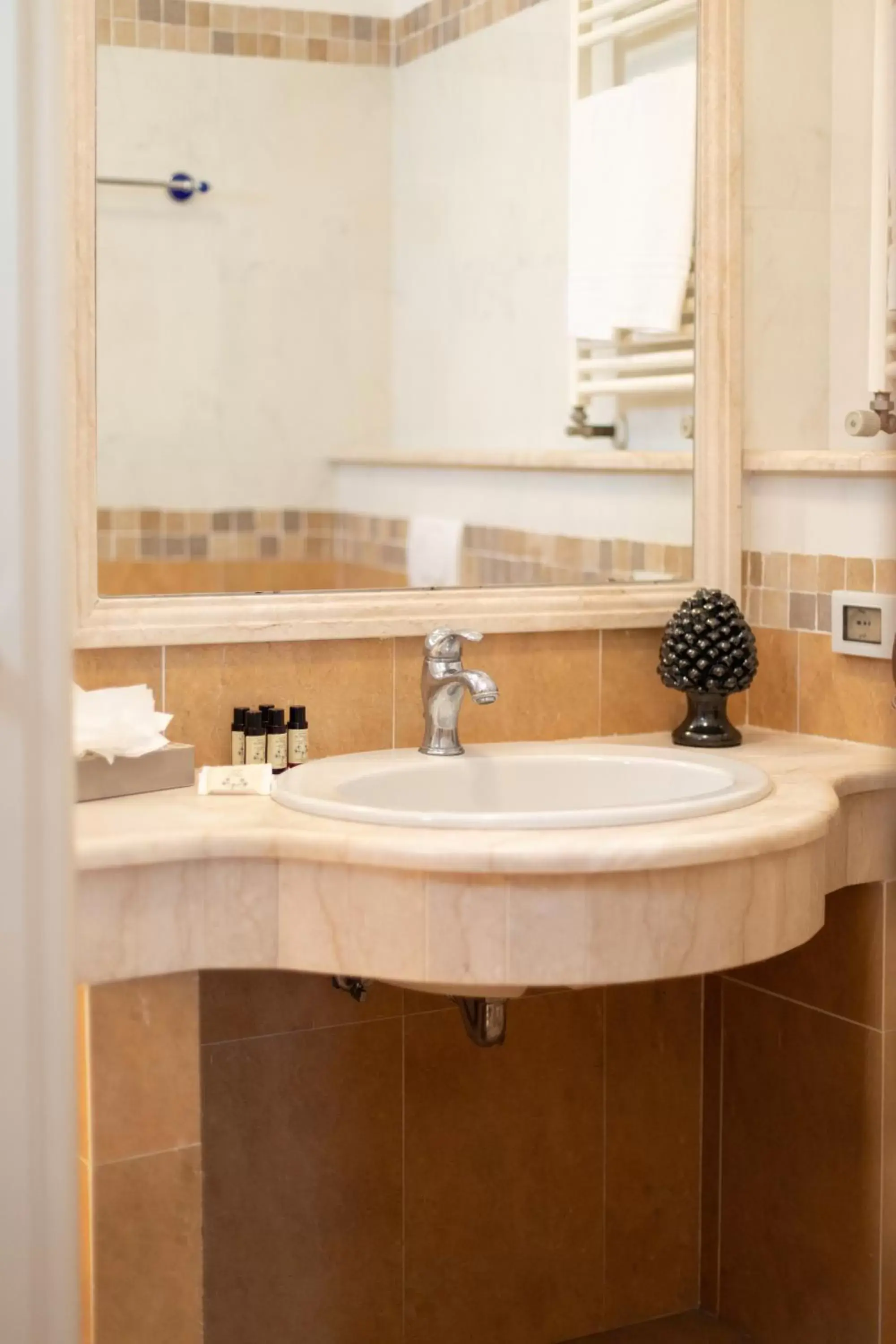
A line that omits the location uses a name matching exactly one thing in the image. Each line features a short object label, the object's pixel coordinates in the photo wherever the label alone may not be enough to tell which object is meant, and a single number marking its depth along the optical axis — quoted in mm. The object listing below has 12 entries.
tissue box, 1500
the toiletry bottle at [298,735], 1702
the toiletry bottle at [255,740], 1675
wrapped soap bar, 1546
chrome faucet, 1668
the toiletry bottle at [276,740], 1688
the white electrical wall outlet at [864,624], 1799
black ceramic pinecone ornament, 1802
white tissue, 1479
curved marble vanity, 1341
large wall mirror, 1594
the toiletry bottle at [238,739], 1681
